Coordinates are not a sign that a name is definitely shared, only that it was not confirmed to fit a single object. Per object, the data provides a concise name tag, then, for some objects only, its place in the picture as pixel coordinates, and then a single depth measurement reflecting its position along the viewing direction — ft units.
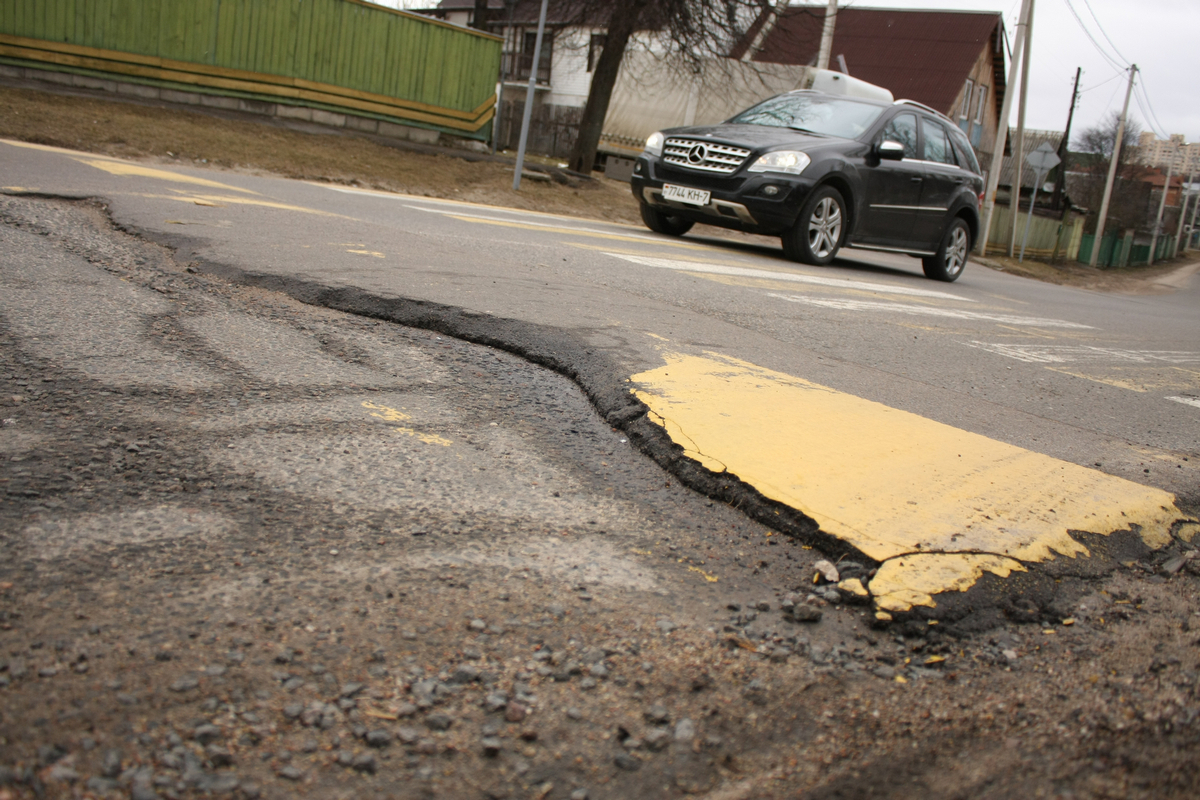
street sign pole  71.67
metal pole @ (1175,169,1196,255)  223.94
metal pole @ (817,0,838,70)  66.23
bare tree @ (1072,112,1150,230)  180.34
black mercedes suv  26.86
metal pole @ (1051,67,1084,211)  128.52
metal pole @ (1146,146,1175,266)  179.30
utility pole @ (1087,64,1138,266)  127.65
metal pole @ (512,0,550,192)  41.42
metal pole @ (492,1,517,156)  64.71
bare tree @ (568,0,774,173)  57.62
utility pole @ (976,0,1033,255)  69.51
